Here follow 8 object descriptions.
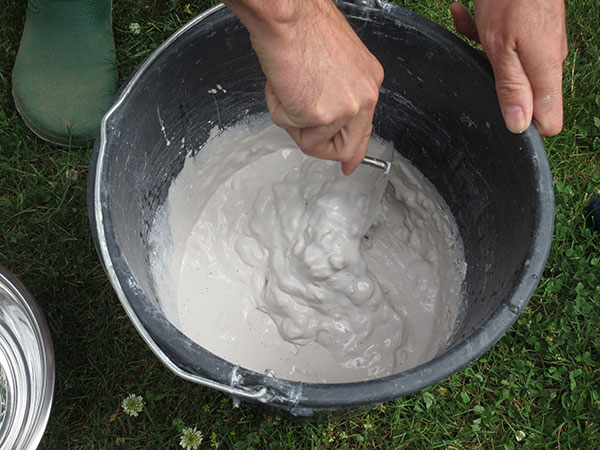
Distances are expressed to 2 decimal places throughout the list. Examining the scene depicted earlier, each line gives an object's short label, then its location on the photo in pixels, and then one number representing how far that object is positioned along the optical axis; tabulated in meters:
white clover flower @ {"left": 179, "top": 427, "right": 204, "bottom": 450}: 1.45
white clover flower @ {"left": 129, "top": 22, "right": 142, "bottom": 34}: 1.86
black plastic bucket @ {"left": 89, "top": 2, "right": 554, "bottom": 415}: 0.94
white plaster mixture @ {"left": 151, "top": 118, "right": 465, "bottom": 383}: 1.39
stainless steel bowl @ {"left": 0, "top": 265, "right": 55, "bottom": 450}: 1.31
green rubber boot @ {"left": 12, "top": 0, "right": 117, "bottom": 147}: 1.75
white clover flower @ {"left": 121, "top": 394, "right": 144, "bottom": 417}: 1.48
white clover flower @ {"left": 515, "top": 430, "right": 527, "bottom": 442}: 1.51
